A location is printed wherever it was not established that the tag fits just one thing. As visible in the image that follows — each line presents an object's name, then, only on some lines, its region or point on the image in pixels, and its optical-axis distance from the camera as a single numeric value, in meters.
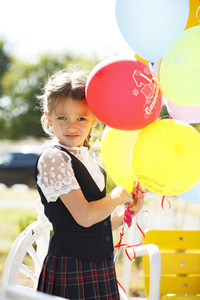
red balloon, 1.57
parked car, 16.00
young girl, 1.60
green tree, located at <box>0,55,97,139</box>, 32.69
